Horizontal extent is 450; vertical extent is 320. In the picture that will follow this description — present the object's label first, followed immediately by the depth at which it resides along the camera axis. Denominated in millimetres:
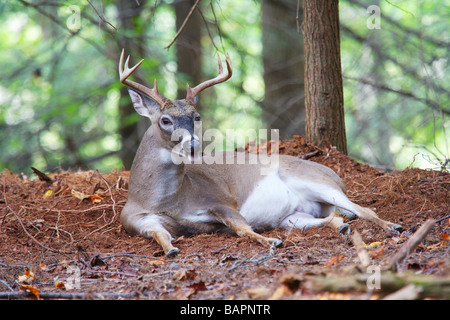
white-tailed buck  5199
